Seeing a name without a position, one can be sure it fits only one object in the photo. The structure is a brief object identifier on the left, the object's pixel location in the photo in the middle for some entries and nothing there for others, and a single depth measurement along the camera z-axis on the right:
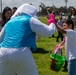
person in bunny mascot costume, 2.98
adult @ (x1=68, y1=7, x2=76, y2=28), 8.69
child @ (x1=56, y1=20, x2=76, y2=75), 3.89
